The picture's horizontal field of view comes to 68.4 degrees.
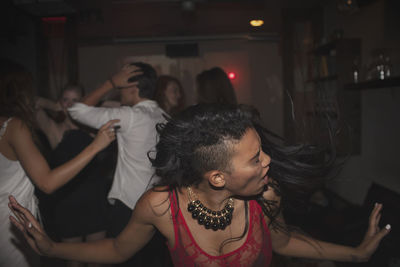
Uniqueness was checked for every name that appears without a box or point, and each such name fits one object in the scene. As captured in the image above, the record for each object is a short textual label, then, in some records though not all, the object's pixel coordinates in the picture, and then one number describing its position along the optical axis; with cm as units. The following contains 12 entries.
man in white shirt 178
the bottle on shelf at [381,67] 257
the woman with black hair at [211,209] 101
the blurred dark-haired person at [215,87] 243
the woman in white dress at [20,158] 125
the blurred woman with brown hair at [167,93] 251
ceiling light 469
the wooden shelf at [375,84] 217
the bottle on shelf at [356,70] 308
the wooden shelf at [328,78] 333
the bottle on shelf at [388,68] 253
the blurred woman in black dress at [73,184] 218
